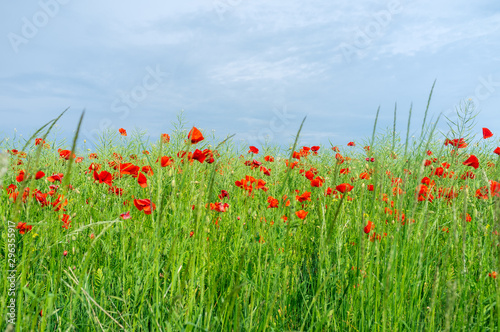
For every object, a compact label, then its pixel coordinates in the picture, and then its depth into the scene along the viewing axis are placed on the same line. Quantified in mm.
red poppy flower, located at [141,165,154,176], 2055
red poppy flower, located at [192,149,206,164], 1658
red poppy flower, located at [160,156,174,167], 1807
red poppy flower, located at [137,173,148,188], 1931
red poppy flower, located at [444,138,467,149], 2121
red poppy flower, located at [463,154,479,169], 2207
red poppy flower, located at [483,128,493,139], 2700
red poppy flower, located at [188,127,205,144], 1550
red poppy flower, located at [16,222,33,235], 1696
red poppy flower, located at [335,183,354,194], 2094
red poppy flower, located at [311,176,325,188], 2340
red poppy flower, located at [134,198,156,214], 1745
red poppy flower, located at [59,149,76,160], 3073
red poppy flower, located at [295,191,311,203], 2025
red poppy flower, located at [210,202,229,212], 1871
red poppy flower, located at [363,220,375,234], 1689
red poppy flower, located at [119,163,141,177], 2013
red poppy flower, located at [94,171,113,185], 2057
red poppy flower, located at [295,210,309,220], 1774
